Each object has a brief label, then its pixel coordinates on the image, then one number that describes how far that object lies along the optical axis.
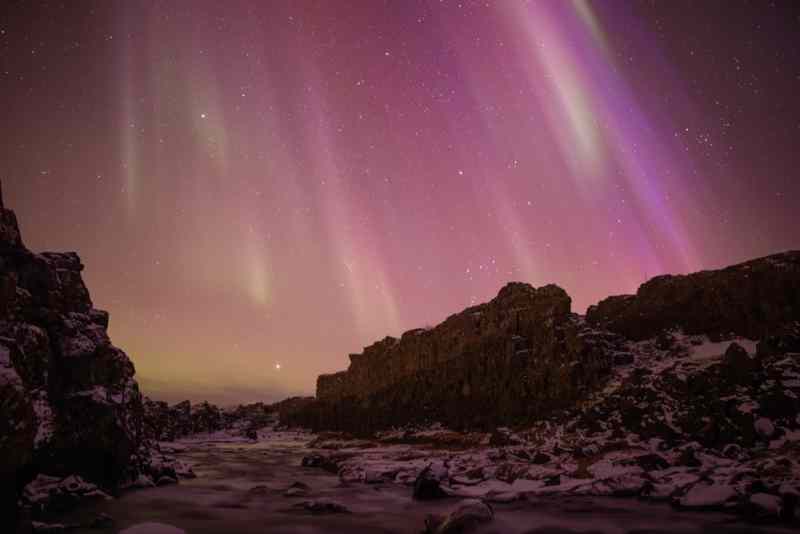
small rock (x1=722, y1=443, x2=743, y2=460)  23.64
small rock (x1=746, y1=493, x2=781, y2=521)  15.74
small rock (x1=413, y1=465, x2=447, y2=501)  23.42
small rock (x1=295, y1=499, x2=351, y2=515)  21.61
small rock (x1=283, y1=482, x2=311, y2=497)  26.84
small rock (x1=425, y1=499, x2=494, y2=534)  15.66
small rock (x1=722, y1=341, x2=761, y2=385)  29.58
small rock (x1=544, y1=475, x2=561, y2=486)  24.77
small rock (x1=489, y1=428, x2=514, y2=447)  38.09
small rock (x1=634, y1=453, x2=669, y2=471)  24.50
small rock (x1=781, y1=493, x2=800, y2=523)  15.51
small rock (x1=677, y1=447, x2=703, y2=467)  23.56
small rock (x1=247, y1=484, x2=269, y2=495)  28.11
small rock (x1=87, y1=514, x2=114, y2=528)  17.69
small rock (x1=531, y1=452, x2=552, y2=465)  29.41
